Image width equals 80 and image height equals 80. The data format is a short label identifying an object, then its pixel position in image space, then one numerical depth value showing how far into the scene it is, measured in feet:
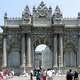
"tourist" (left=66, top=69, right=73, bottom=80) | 109.29
